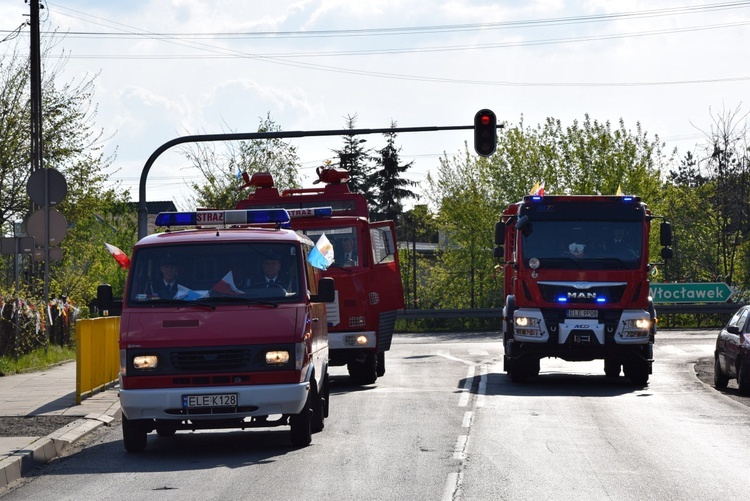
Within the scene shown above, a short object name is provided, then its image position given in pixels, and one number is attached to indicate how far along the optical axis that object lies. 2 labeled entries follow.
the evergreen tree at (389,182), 85.88
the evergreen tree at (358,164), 85.94
